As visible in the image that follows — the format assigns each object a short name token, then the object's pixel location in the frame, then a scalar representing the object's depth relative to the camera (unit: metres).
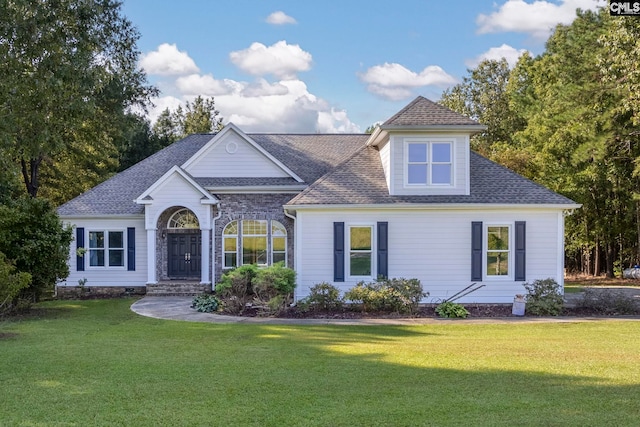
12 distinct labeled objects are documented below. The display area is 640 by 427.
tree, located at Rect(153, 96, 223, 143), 48.34
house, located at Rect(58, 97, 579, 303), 17.53
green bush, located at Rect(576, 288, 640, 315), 15.82
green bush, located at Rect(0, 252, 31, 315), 13.56
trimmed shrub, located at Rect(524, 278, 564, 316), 15.70
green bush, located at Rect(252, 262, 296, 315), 15.75
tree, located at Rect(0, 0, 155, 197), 13.73
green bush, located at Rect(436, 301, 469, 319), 15.45
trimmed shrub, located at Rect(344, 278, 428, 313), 15.68
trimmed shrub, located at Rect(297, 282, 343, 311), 16.05
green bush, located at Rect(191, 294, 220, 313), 16.13
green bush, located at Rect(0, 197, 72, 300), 15.63
